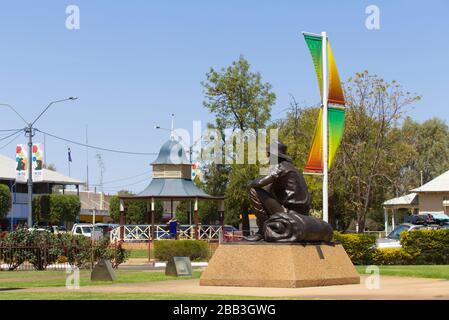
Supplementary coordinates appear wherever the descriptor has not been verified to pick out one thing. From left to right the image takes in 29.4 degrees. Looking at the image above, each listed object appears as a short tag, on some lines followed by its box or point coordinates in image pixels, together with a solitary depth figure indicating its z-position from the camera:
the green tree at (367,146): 40.22
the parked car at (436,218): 43.13
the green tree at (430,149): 84.94
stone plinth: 17.06
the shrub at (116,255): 29.59
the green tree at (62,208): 75.19
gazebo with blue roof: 49.44
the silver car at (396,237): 34.90
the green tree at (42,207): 74.75
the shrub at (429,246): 31.80
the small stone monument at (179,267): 22.83
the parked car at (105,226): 65.26
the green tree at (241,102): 54.00
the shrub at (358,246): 30.66
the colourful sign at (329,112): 26.67
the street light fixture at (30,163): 46.59
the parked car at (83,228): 61.15
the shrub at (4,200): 66.69
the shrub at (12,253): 29.34
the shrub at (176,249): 36.28
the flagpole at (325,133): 26.52
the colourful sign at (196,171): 59.14
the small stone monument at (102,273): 20.64
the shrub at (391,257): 31.27
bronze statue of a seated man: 17.83
